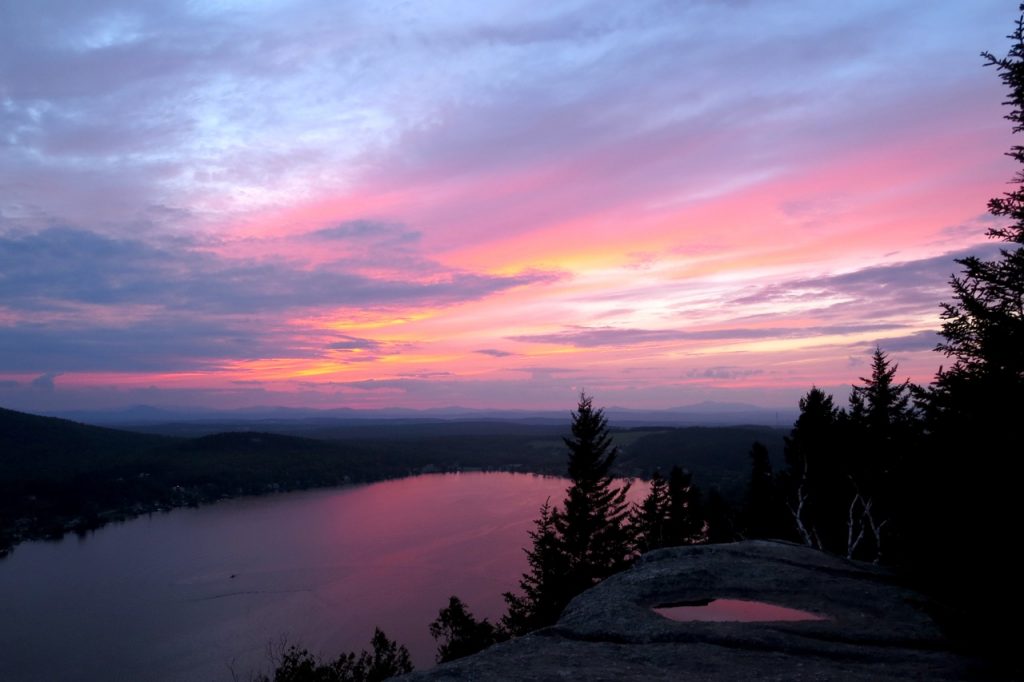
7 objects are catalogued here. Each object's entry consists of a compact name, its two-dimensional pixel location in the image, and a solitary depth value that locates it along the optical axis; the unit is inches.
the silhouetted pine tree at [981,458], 321.4
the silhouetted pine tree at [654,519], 1577.1
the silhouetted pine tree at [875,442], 686.5
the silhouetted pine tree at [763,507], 1489.9
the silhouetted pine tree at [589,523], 1277.1
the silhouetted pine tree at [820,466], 1178.0
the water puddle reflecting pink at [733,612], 409.4
